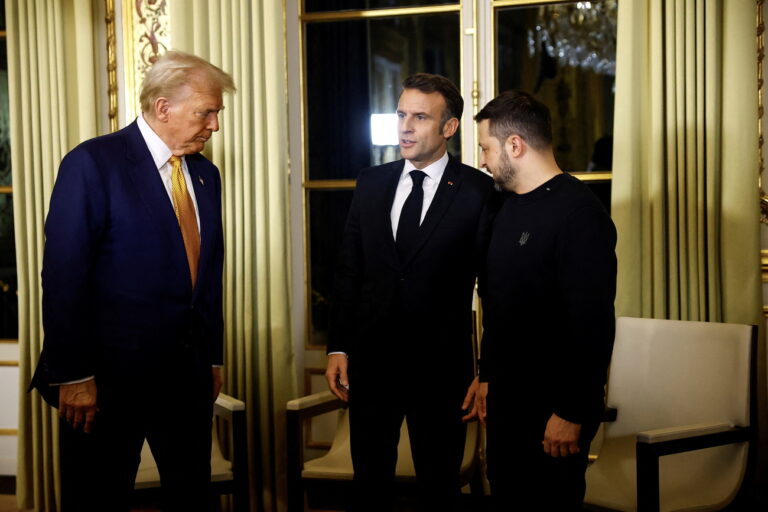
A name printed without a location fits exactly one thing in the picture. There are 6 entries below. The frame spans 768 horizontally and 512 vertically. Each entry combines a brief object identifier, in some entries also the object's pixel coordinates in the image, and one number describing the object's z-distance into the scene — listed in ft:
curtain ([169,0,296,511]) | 10.42
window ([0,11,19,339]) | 12.21
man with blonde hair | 6.29
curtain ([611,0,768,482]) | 8.95
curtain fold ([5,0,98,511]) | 10.98
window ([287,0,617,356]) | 10.48
